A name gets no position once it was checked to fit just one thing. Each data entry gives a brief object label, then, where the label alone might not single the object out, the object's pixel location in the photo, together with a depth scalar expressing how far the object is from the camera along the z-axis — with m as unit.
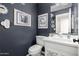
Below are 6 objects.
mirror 1.25
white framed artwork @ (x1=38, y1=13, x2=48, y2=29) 1.33
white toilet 1.27
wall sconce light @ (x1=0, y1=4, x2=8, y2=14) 1.19
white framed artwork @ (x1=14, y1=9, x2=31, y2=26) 1.26
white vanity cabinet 1.10
